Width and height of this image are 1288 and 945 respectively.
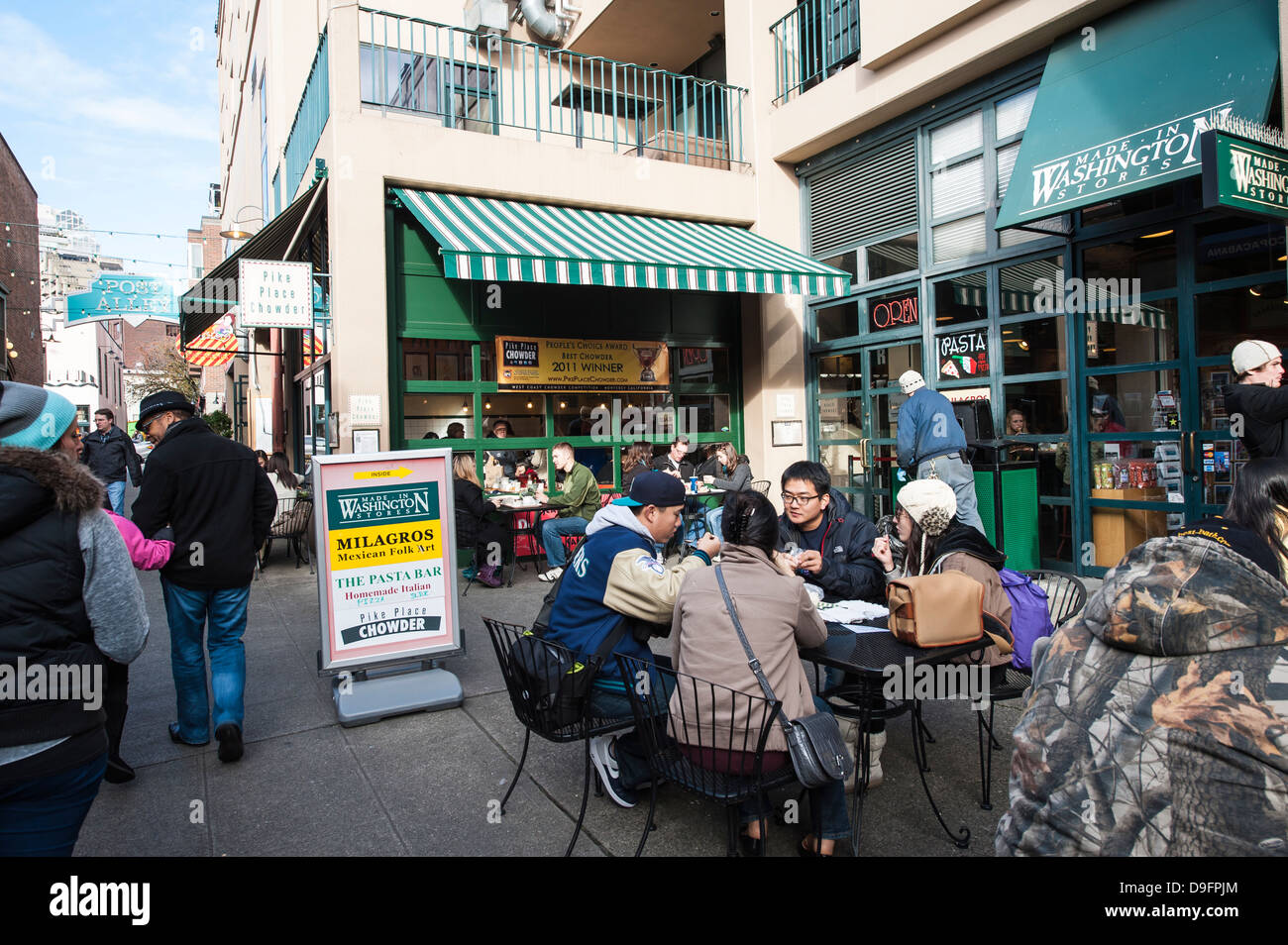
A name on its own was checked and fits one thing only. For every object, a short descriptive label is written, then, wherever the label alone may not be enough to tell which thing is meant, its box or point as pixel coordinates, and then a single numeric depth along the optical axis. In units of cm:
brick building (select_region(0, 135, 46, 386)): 2397
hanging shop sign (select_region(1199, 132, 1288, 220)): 478
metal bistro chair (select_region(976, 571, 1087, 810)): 349
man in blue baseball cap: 338
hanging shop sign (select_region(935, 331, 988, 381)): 847
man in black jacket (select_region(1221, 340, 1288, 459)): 501
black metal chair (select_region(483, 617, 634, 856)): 338
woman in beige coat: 279
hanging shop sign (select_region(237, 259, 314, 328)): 868
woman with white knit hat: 350
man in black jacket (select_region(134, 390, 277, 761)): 425
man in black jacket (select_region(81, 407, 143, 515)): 1189
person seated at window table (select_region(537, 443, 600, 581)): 879
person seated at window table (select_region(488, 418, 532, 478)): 985
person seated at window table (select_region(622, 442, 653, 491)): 926
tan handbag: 318
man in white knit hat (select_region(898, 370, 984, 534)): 748
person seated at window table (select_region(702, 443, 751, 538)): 957
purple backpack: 351
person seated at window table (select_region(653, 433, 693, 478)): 981
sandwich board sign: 487
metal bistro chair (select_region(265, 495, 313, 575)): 959
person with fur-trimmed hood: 201
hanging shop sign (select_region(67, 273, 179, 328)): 1722
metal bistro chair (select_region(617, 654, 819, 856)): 274
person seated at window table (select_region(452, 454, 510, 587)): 834
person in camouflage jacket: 160
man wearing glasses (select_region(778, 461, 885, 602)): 430
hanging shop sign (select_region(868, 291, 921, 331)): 923
